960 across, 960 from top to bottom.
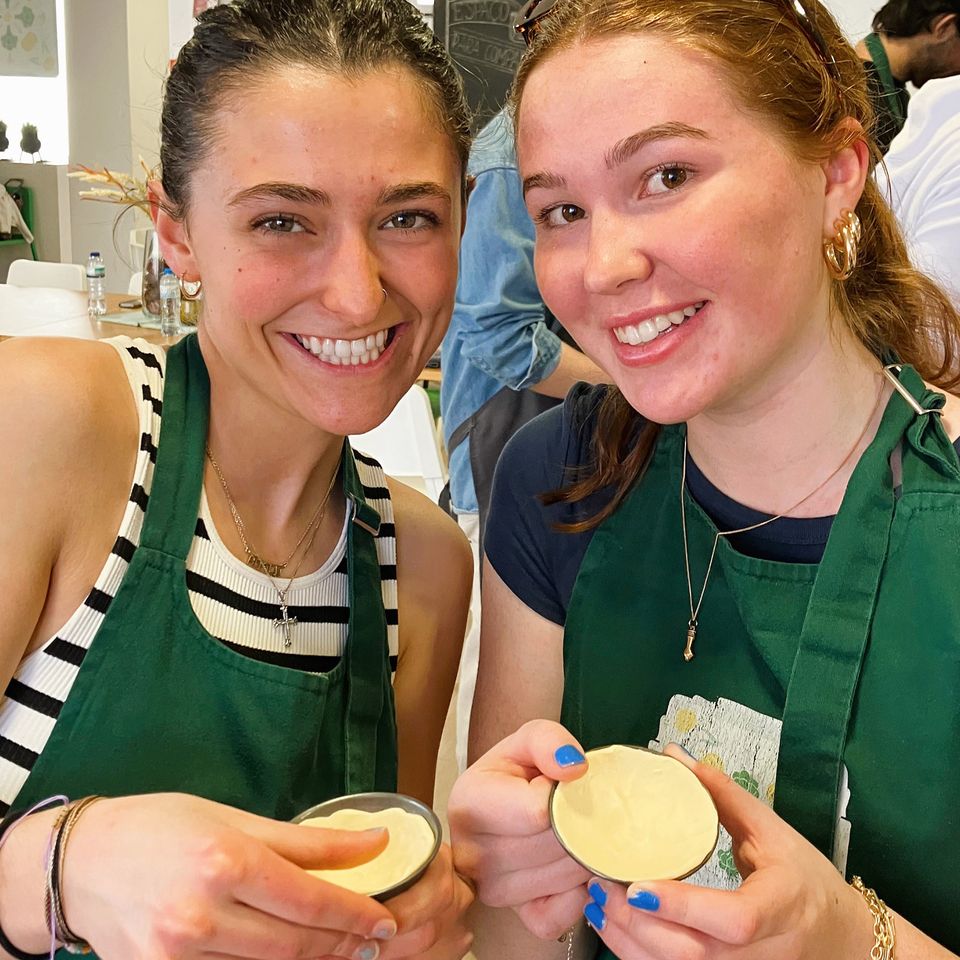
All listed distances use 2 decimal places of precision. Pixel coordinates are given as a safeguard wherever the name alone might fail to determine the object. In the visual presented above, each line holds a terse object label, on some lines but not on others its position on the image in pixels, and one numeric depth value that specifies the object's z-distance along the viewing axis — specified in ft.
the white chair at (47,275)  19.03
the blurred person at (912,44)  9.24
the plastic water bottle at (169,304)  13.91
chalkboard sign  11.51
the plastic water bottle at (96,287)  14.98
